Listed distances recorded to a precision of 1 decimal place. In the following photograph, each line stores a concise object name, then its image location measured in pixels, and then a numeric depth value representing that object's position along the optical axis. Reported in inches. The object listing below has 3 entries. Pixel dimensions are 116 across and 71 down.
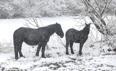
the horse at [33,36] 543.1
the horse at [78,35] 573.9
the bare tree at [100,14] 632.4
